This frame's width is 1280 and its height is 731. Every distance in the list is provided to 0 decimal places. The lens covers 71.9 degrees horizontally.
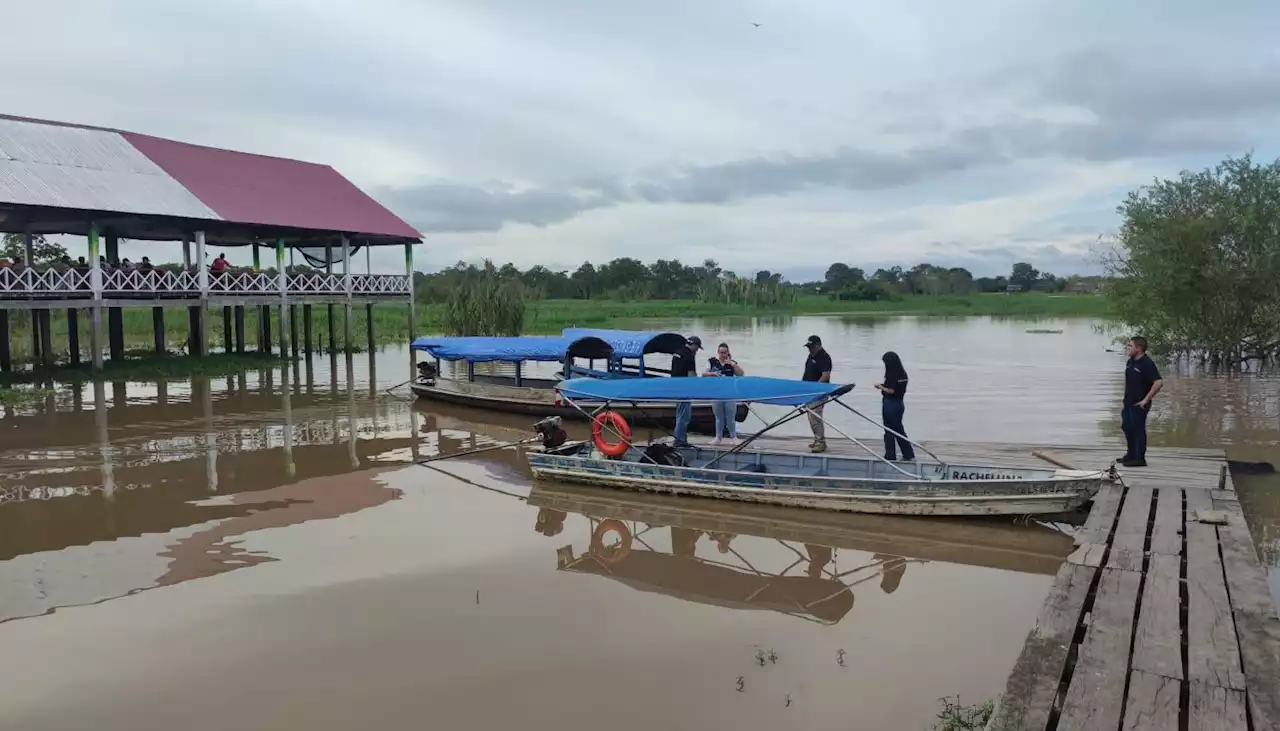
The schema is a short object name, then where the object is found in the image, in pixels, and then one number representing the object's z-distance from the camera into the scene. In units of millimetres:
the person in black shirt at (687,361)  12516
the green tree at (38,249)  33094
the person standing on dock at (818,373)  10641
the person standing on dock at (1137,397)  9219
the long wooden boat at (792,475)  8156
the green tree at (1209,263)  20312
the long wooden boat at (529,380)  14445
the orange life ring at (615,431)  10352
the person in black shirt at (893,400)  9742
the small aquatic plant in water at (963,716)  4581
